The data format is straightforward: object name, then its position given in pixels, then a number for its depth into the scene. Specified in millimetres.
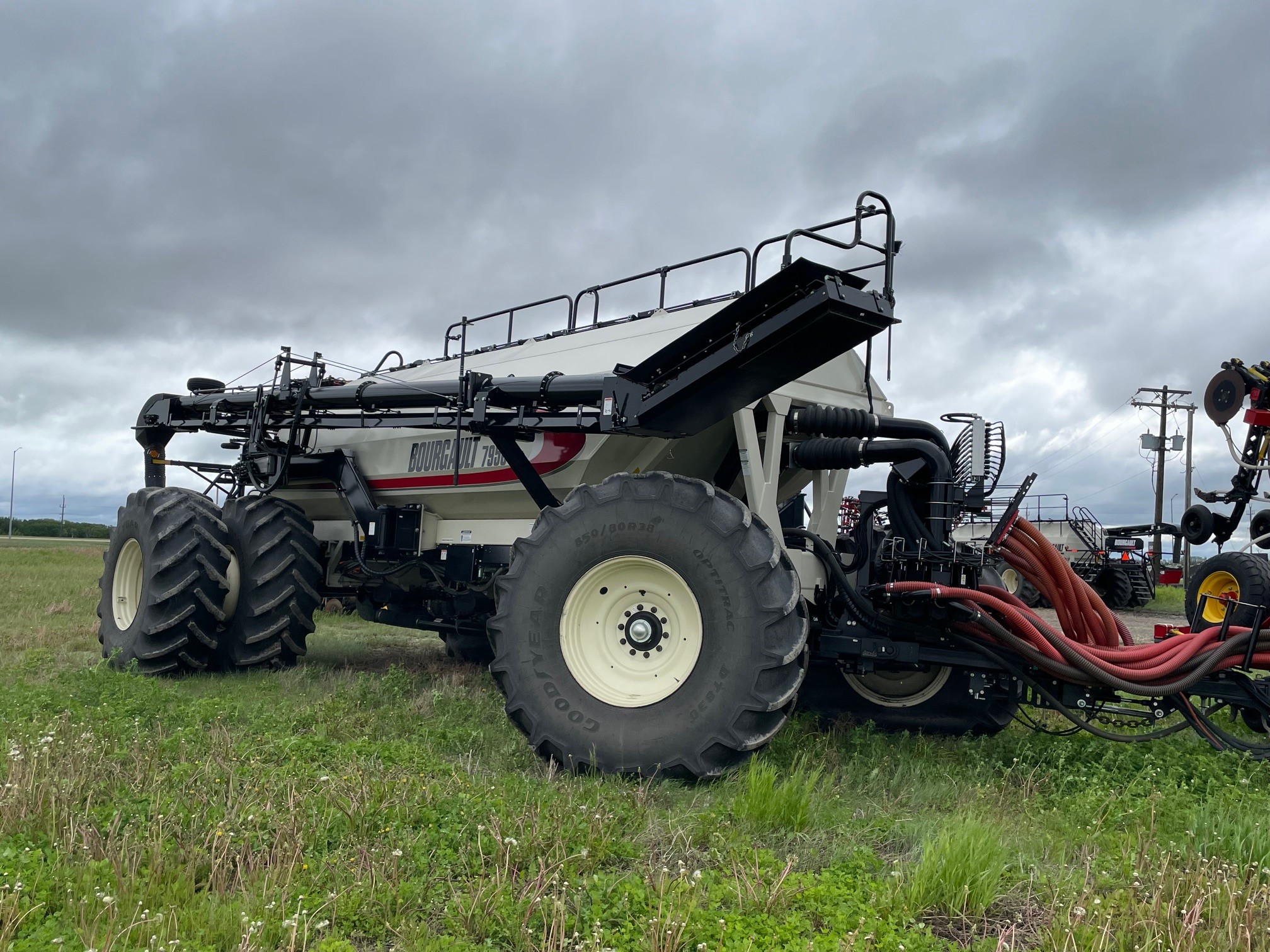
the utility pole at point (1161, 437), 34625
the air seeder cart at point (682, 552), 4793
